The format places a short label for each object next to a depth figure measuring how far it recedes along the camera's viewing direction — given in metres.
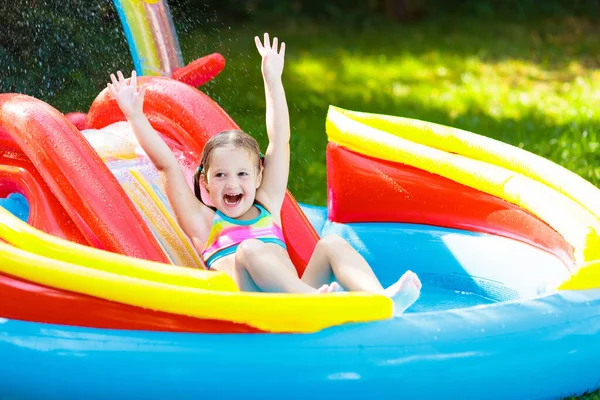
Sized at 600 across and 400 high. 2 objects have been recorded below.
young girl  5.15
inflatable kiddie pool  4.23
